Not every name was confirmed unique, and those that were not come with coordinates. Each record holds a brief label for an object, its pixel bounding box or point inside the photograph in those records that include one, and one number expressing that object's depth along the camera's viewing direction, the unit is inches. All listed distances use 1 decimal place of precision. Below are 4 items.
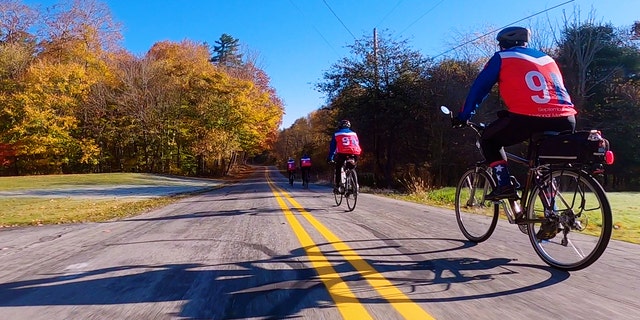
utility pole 985.5
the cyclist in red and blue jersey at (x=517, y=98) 118.9
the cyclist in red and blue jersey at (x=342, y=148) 323.9
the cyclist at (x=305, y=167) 798.2
